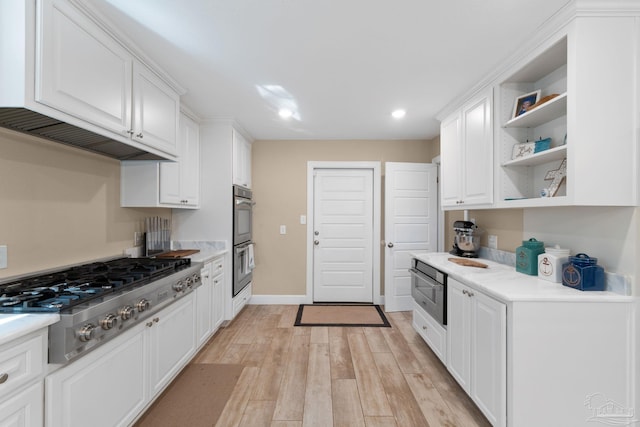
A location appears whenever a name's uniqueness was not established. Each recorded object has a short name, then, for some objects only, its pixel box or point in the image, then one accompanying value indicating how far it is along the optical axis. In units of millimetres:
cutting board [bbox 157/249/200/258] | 2674
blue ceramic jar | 1594
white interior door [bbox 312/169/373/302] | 4152
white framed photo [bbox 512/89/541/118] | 1977
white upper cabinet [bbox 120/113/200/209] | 2473
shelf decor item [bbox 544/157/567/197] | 1840
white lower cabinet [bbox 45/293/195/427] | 1200
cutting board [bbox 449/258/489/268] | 2363
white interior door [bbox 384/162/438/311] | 3818
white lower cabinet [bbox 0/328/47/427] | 979
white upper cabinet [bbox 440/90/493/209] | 2268
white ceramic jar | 1769
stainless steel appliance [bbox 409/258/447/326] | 2316
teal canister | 1979
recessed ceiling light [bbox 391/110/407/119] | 3023
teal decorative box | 1897
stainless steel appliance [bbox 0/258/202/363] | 1181
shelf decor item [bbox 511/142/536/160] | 1996
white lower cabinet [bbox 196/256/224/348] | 2586
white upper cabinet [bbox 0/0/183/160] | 1208
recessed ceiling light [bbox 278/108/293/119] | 2980
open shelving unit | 1792
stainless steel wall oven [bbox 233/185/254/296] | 3314
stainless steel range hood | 1379
